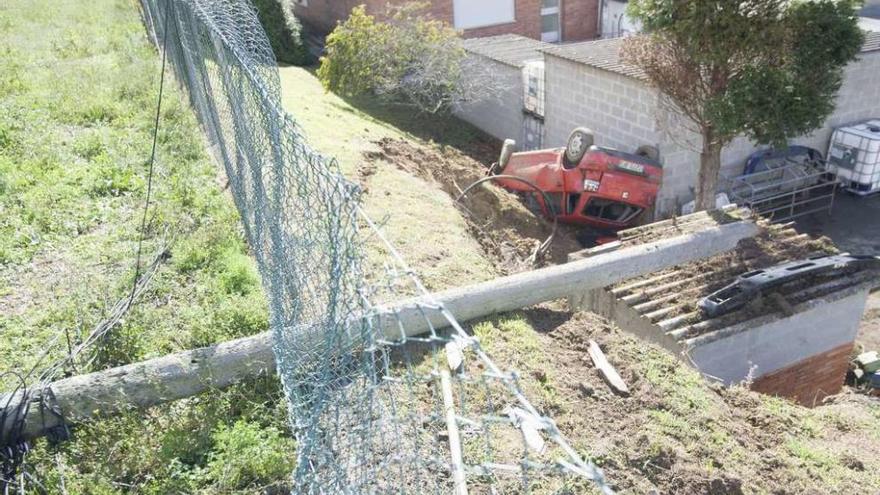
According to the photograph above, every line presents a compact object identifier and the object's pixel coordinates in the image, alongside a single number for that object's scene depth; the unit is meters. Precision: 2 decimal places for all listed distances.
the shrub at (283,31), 19.70
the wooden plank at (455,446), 2.66
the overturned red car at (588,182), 10.38
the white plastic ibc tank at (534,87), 14.47
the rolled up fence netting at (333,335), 3.00
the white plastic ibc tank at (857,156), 12.79
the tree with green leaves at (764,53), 8.69
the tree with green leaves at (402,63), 15.41
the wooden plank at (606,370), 5.56
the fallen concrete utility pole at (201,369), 4.63
